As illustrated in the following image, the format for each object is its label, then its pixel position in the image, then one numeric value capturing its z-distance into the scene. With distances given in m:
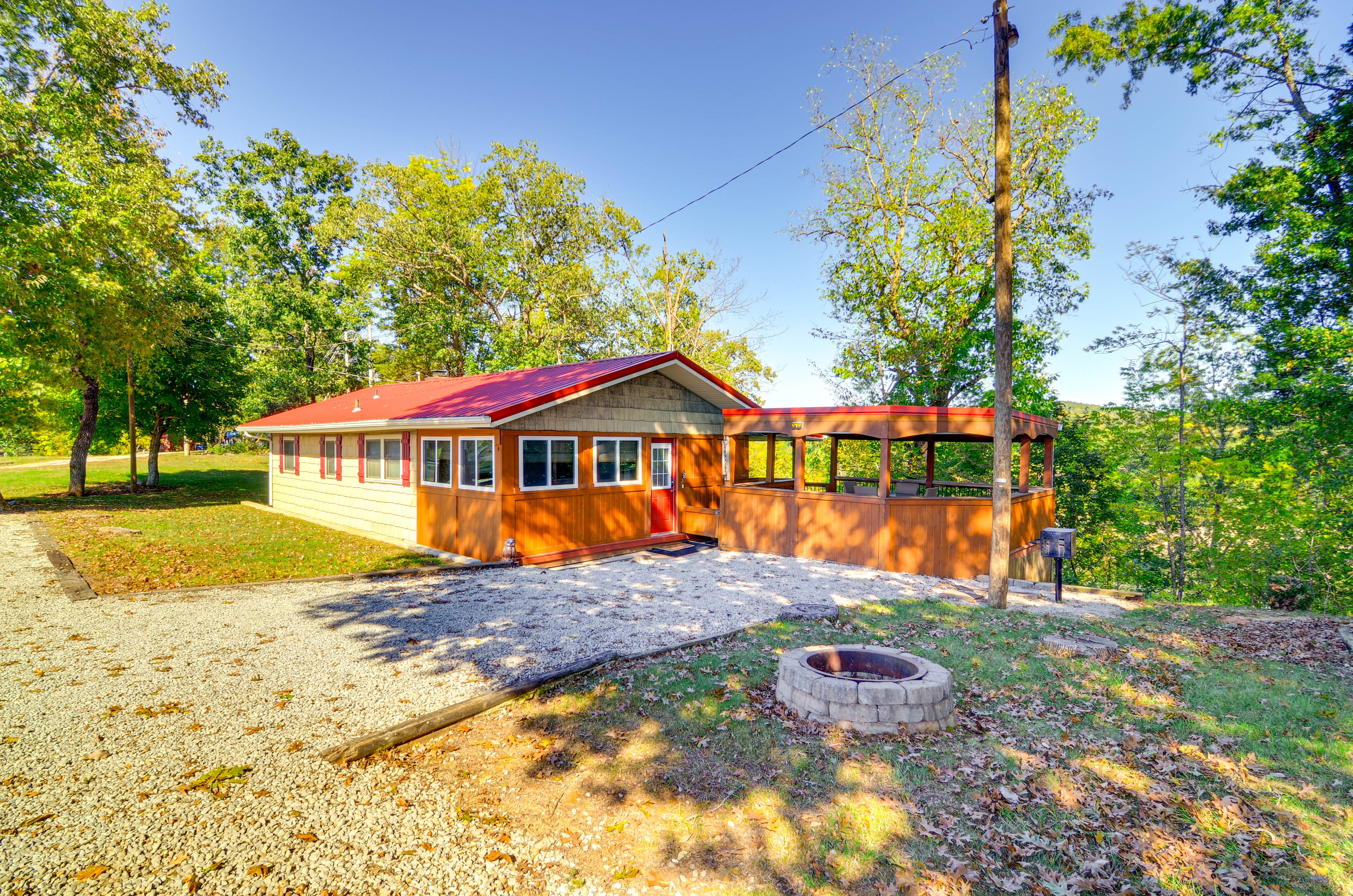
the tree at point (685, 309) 27.34
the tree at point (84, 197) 12.46
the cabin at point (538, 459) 10.45
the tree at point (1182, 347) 16.61
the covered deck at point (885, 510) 9.76
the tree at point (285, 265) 23.95
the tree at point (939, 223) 19.05
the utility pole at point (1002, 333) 7.43
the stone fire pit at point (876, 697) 4.24
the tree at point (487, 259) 27.08
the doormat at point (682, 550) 11.91
